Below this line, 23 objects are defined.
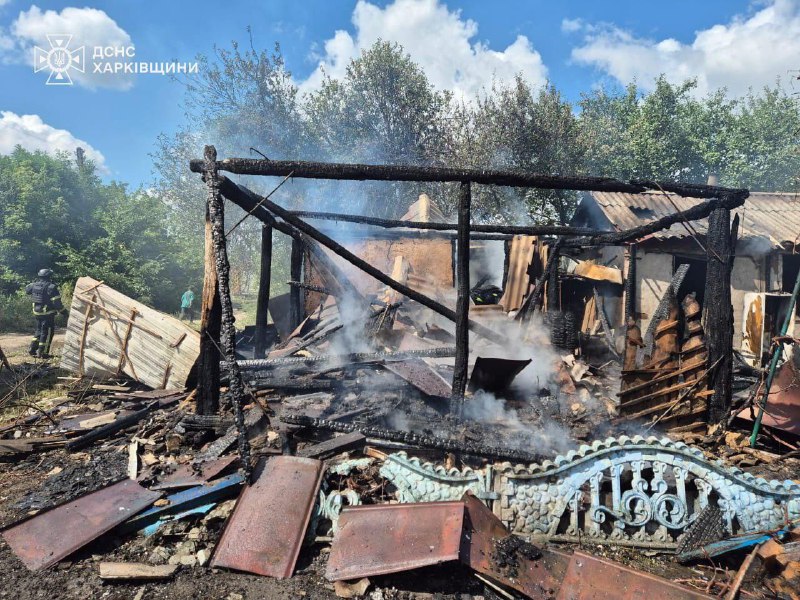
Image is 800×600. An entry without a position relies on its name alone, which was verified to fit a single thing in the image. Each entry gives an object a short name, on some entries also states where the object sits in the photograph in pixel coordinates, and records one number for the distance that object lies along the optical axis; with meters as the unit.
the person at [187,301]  16.41
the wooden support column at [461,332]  5.11
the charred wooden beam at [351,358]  7.12
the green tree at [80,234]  18.70
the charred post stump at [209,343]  5.06
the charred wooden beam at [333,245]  5.22
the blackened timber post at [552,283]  9.72
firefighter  11.19
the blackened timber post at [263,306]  7.90
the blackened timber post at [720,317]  5.12
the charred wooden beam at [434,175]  4.61
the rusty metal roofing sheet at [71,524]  3.36
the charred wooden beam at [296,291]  8.92
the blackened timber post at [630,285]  12.45
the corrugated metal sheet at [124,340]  7.02
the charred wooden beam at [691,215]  5.08
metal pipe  4.57
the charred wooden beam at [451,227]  7.46
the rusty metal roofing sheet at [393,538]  3.03
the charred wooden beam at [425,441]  4.45
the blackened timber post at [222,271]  4.28
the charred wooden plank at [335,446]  4.54
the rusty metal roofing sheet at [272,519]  3.25
